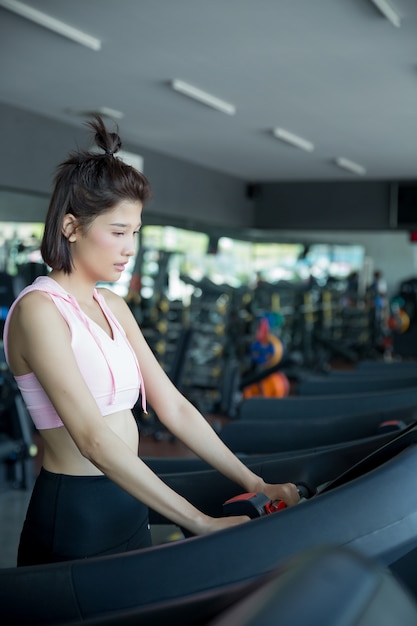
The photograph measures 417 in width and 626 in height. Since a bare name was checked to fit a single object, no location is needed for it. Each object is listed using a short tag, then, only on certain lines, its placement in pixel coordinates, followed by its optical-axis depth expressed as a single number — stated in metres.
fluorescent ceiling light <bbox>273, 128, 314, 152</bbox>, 7.61
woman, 1.35
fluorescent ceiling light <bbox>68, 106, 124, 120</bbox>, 6.87
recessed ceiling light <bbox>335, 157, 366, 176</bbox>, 9.15
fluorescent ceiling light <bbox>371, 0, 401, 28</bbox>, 4.02
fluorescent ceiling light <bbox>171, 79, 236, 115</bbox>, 5.88
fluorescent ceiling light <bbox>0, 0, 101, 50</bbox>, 4.23
